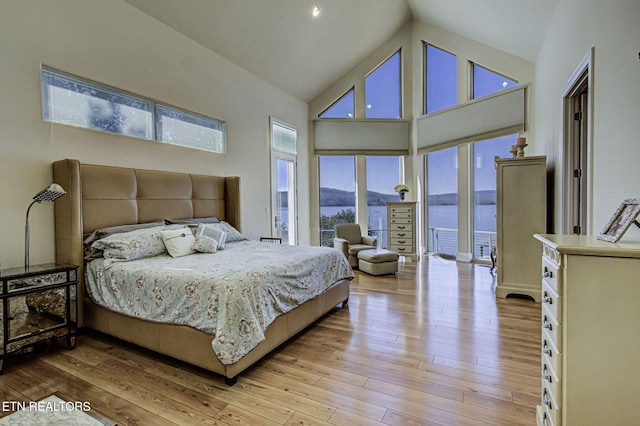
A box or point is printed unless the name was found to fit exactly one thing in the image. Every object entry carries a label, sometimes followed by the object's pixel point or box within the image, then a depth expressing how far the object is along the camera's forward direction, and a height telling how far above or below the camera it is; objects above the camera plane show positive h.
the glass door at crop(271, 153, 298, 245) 6.02 +0.14
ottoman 5.21 -0.94
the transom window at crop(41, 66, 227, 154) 3.01 +1.10
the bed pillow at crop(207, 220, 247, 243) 4.11 -0.32
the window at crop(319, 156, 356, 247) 7.21 +0.36
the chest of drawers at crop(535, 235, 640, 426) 1.26 -0.53
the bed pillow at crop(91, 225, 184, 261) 2.88 -0.35
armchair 5.75 -0.66
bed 2.24 -0.49
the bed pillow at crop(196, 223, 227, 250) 3.56 -0.28
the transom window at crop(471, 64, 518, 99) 5.36 +2.23
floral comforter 2.10 -0.64
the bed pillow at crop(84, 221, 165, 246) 3.03 -0.22
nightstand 2.31 -0.78
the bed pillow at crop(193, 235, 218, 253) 3.35 -0.39
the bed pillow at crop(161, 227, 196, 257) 3.16 -0.34
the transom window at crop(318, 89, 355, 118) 7.11 +2.27
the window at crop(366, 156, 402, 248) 7.15 +0.48
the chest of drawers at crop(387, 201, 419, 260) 6.41 -0.44
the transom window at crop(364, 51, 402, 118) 7.02 +2.59
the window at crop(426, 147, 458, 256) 6.45 +0.12
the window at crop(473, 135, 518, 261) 5.78 +0.26
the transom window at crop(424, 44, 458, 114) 6.20 +2.63
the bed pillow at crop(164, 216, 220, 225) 3.88 -0.16
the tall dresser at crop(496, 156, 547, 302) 3.79 -0.17
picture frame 1.39 -0.07
